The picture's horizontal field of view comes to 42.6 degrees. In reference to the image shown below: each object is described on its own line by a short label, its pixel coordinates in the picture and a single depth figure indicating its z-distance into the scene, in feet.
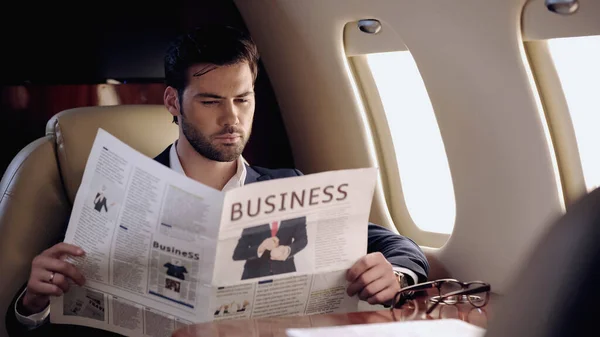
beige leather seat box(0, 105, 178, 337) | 6.19
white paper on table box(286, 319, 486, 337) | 4.10
